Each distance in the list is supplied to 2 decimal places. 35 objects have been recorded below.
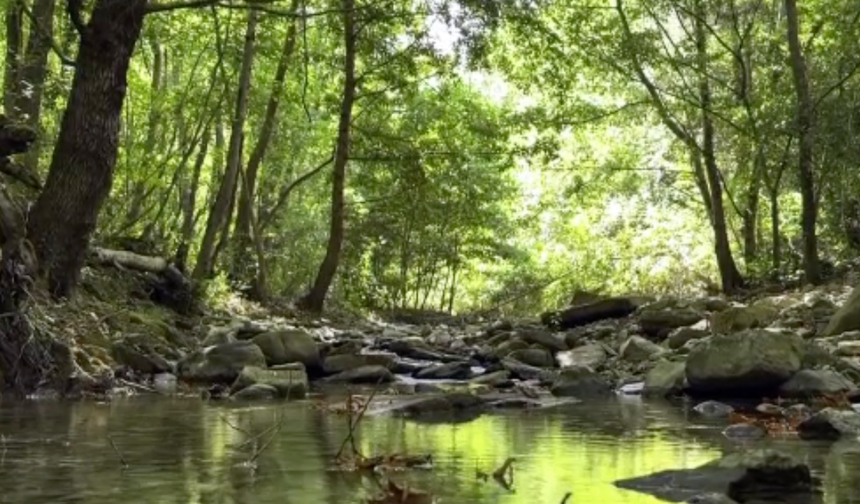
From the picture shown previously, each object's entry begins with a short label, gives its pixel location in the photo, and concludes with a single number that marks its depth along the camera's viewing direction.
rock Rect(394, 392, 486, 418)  6.19
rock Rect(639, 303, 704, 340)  11.69
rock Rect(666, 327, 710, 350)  10.06
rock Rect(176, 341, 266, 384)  8.15
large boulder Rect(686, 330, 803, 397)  7.11
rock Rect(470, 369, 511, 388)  8.59
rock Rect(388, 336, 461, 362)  10.93
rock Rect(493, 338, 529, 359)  10.98
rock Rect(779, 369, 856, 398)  6.86
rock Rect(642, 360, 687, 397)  7.72
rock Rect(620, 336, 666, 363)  9.76
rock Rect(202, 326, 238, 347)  9.98
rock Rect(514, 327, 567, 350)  11.23
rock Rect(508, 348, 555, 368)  10.26
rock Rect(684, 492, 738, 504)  3.15
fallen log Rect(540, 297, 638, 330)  15.13
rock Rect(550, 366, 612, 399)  7.92
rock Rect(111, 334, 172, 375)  8.29
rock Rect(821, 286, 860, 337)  9.45
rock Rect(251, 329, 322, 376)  9.27
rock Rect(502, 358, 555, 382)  8.94
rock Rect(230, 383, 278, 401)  7.24
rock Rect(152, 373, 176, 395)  7.57
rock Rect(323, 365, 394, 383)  8.98
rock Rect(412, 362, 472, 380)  9.45
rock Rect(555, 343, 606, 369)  9.89
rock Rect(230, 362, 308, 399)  7.45
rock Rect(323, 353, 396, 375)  9.37
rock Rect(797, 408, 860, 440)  5.04
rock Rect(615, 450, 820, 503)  3.41
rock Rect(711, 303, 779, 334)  10.53
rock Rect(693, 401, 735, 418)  6.40
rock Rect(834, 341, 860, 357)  8.32
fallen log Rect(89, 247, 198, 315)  11.83
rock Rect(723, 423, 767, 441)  5.20
